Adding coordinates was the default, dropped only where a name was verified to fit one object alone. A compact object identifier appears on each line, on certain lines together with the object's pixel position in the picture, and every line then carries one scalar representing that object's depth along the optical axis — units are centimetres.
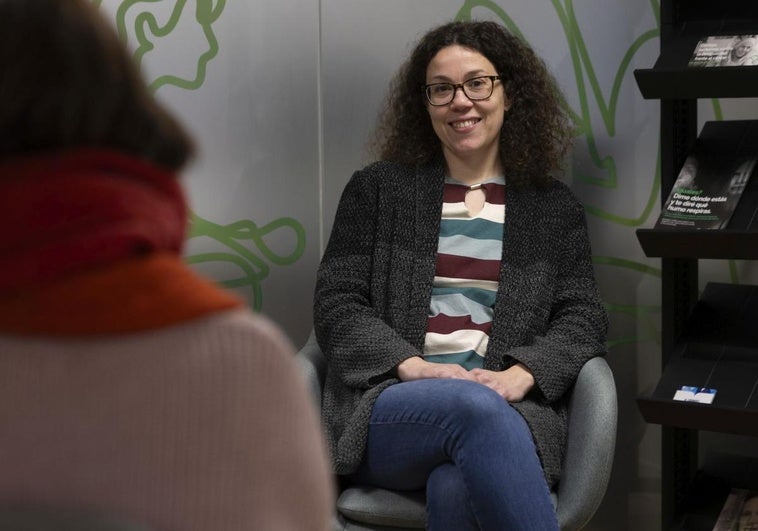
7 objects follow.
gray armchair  246
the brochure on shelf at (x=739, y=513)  277
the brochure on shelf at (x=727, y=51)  265
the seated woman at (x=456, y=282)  245
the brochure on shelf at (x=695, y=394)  264
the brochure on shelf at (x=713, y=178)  269
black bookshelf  262
